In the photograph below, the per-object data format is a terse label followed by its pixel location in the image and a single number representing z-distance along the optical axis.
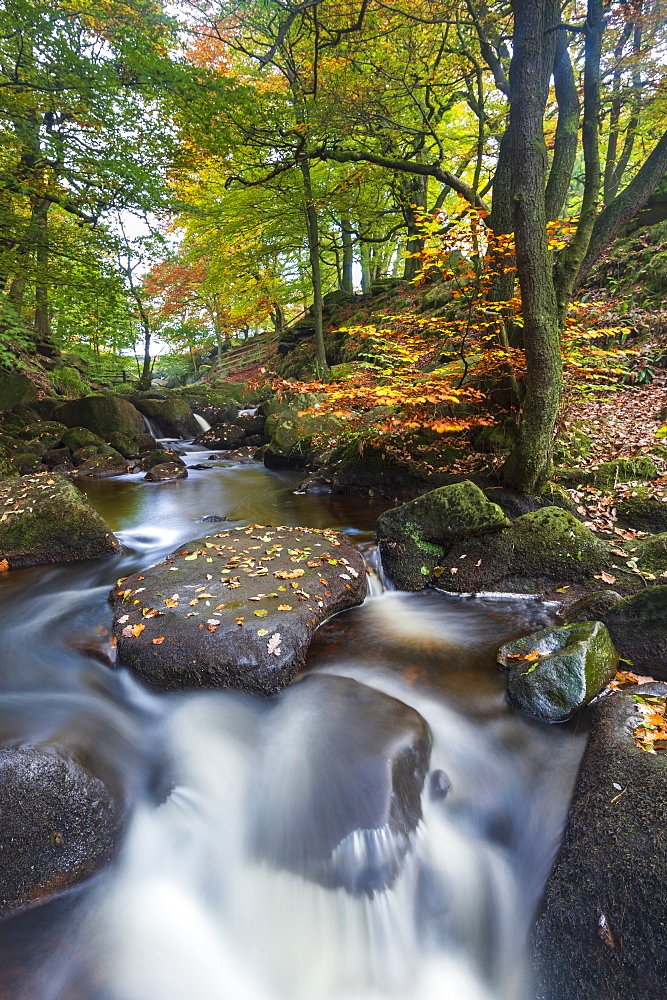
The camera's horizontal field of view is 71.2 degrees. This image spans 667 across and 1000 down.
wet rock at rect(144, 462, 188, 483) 10.99
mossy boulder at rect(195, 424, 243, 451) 15.25
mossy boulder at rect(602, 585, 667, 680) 3.28
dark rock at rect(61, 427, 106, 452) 11.98
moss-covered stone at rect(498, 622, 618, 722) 3.16
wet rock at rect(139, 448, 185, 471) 11.62
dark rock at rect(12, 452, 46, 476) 10.02
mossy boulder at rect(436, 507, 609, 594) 4.75
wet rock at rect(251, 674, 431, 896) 2.57
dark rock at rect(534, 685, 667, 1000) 1.80
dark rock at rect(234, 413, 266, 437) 15.27
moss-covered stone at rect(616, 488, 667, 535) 5.25
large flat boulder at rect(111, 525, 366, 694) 3.60
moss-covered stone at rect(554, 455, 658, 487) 5.83
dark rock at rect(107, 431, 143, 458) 12.84
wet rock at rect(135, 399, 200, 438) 16.23
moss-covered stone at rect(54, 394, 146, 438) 12.75
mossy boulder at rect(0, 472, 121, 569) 5.77
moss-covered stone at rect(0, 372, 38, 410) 12.30
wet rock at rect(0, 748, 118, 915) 2.29
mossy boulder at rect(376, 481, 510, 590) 5.21
